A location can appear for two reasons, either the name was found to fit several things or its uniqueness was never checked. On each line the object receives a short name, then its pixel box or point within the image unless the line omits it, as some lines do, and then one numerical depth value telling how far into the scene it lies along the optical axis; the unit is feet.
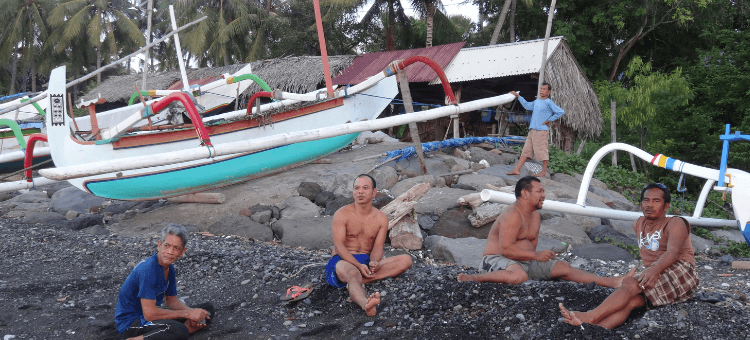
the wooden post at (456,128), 39.00
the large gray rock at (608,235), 21.30
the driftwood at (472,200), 22.89
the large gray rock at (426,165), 30.94
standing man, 27.11
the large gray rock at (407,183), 26.96
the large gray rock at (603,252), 19.01
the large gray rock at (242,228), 22.72
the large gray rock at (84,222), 25.64
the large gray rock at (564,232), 21.36
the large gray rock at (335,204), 25.12
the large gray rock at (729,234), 24.51
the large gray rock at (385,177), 28.05
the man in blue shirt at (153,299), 10.65
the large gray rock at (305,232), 21.53
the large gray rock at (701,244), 21.72
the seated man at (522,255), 12.76
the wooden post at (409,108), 28.74
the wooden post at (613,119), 39.52
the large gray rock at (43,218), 27.17
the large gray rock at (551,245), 19.67
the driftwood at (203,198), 27.50
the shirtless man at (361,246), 13.17
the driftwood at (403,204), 20.25
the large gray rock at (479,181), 27.78
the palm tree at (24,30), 99.55
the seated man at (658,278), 10.69
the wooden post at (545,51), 35.37
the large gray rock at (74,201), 30.58
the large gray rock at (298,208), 25.29
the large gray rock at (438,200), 23.81
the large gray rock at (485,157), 34.45
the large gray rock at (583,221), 23.54
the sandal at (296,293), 13.64
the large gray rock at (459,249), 18.51
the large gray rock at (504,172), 29.04
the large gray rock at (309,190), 27.73
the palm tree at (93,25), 95.45
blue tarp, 32.45
